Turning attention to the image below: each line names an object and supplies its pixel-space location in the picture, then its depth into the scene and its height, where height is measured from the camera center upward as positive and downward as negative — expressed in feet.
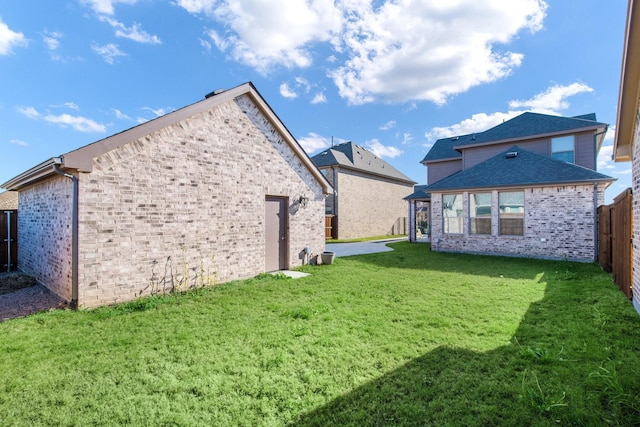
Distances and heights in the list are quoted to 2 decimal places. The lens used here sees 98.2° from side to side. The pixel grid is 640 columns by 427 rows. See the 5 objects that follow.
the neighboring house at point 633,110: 14.01 +7.42
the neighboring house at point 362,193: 75.87 +7.77
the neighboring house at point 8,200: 73.46 +5.06
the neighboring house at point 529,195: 38.71 +3.52
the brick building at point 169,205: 19.17 +1.05
